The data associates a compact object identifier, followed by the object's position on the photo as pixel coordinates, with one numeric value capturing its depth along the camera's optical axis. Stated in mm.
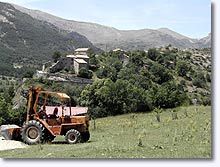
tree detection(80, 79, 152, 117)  26561
